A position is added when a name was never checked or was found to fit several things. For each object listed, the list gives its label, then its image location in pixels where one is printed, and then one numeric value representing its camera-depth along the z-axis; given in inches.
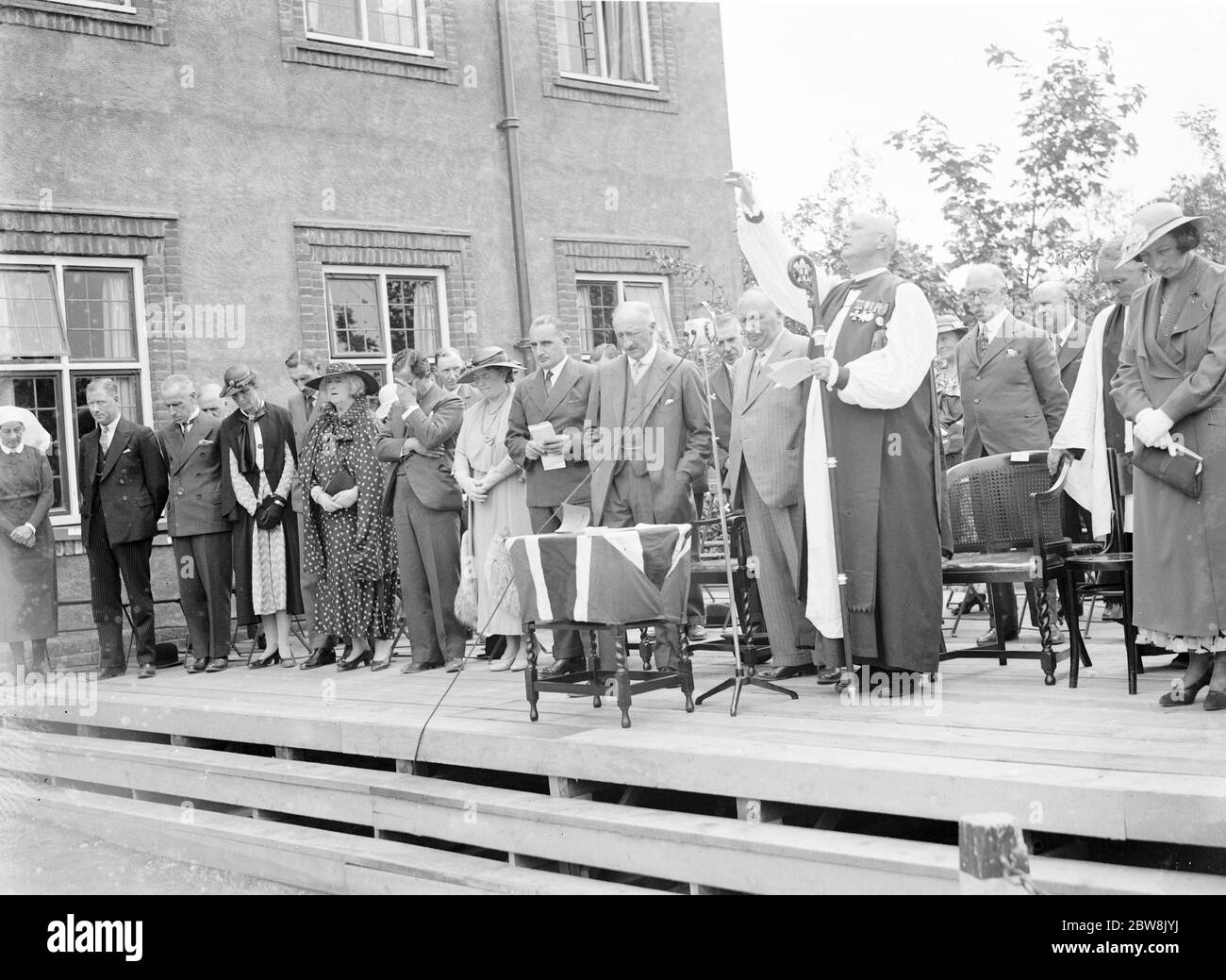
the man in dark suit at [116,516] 394.3
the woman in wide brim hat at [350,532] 363.9
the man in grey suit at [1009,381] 327.0
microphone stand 241.6
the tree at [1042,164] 494.3
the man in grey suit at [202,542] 390.0
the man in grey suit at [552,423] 312.8
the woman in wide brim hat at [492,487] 331.0
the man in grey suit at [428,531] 348.5
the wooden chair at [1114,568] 227.8
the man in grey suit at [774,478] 265.0
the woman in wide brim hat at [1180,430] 207.2
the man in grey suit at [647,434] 288.4
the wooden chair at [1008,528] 243.9
